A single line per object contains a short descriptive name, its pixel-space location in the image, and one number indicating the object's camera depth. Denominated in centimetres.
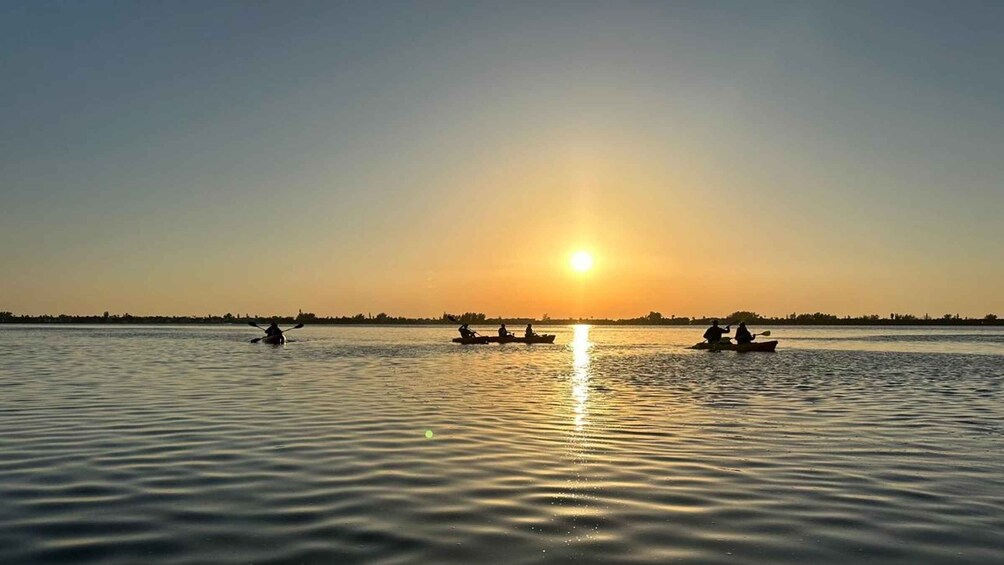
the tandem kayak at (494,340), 7055
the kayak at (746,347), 5379
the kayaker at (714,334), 5675
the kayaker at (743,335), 5334
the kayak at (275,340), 6419
